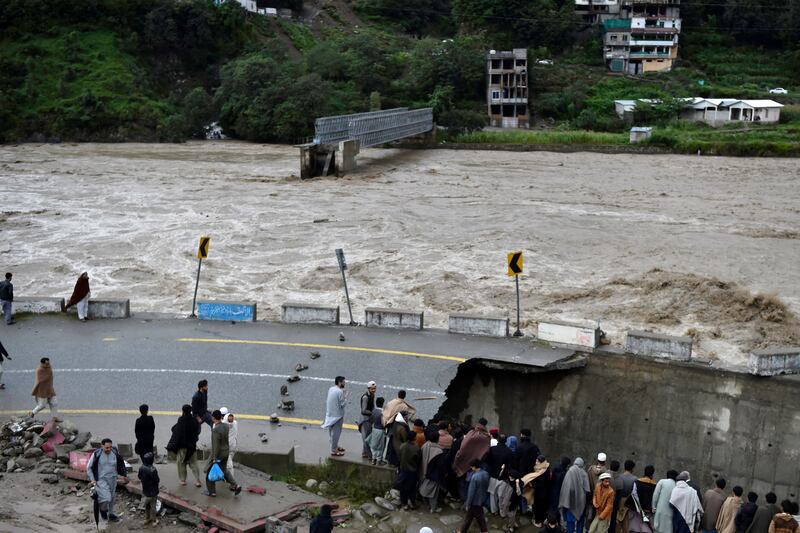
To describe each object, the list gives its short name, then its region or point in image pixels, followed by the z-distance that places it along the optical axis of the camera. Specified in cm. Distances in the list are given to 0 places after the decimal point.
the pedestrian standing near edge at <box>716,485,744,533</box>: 1162
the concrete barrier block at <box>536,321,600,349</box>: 1830
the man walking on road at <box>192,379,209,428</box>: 1368
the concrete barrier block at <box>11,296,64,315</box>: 2142
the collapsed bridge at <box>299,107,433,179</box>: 5447
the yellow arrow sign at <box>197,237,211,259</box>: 2178
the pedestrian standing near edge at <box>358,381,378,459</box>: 1377
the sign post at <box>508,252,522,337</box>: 2033
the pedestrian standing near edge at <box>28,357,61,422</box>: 1541
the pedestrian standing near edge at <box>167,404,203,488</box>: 1258
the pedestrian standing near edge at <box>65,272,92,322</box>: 2058
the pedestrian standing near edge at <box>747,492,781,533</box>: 1123
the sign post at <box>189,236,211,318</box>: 2178
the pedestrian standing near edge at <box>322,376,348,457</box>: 1376
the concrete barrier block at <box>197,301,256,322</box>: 2116
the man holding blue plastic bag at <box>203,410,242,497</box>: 1239
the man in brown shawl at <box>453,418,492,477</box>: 1250
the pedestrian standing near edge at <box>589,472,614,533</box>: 1184
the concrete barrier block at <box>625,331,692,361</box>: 1759
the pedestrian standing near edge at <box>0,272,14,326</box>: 2050
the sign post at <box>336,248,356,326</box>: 2039
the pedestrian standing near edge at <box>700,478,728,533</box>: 1185
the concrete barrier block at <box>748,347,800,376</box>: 1680
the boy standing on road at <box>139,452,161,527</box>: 1187
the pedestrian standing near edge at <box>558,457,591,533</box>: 1198
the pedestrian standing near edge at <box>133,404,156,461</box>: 1278
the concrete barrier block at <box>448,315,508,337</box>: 1955
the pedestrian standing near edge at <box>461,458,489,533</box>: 1210
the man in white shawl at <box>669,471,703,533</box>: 1159
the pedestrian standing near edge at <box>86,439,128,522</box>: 1185
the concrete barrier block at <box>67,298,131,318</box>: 2142
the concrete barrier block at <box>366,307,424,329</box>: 2025
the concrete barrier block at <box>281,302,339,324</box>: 2066
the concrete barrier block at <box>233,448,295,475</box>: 1401
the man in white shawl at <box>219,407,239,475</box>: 1255
